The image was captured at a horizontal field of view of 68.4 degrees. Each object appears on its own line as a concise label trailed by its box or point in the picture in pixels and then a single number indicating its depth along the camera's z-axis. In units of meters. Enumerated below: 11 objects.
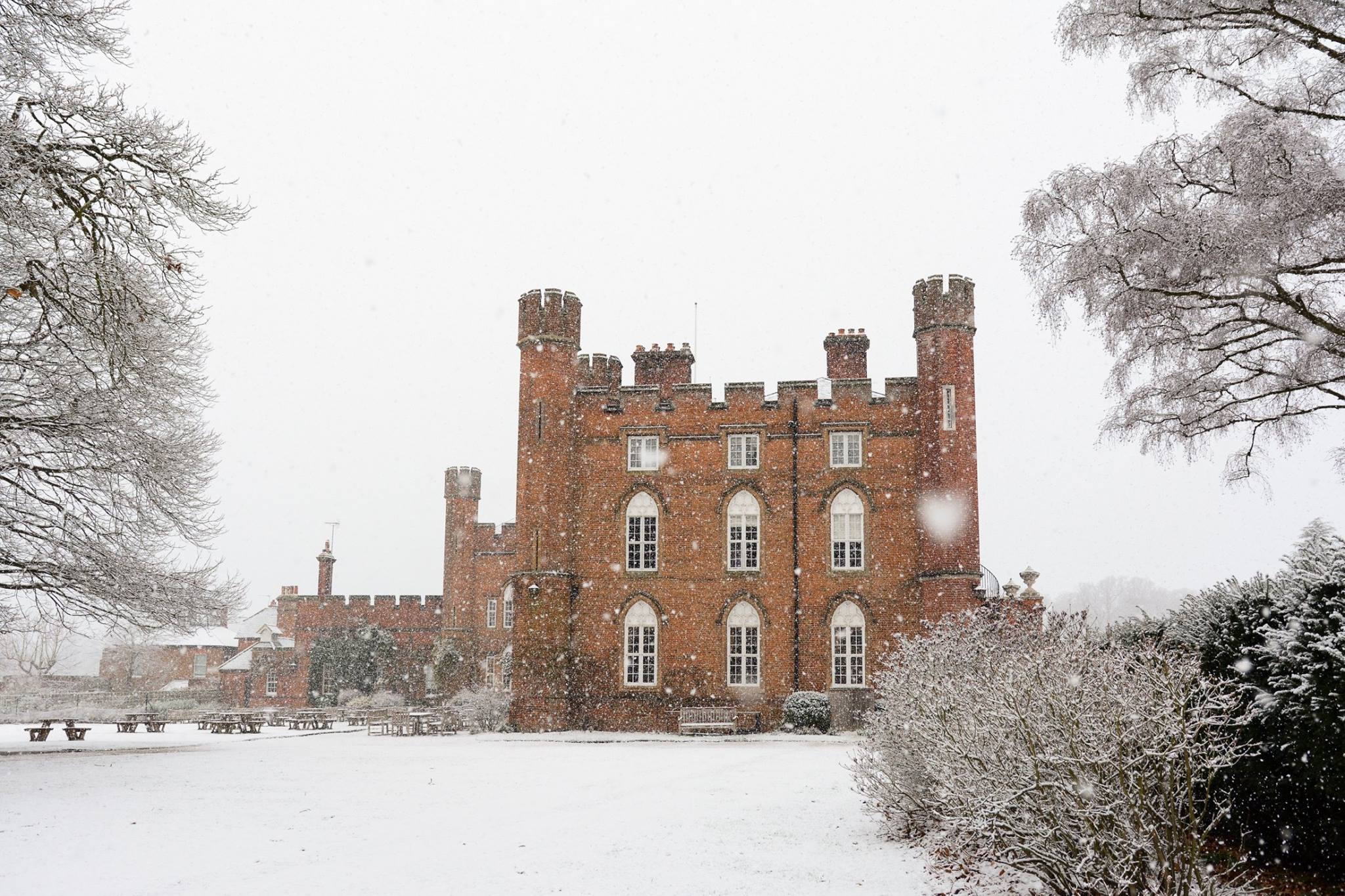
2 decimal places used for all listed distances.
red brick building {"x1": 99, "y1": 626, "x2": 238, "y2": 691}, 50.09
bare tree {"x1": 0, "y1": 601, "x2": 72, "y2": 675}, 57.00
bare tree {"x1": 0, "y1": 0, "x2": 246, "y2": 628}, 12.52
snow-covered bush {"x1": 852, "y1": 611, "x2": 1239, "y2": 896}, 6.39
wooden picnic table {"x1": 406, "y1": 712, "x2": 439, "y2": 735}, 25.38
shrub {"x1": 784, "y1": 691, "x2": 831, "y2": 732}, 25.23
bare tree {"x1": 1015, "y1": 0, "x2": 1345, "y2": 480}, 11.57
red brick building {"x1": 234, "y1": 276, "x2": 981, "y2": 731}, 26.80
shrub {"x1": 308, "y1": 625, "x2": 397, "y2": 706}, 39.09
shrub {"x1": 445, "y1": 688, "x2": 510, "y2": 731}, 26.45
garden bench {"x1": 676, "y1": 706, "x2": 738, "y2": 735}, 25.52
